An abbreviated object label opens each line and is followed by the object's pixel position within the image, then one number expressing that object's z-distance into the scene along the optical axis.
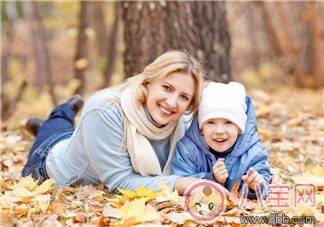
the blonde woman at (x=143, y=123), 3.40
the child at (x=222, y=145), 3.40
